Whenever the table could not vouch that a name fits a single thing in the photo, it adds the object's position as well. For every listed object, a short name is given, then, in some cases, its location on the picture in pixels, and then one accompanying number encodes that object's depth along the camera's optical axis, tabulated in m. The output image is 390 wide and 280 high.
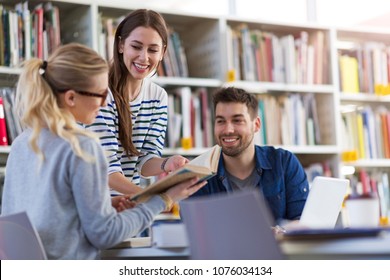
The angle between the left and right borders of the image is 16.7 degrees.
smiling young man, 4.35
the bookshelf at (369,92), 6.91
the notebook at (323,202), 3.27
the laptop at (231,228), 2.05
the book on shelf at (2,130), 5.27
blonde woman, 2.54
